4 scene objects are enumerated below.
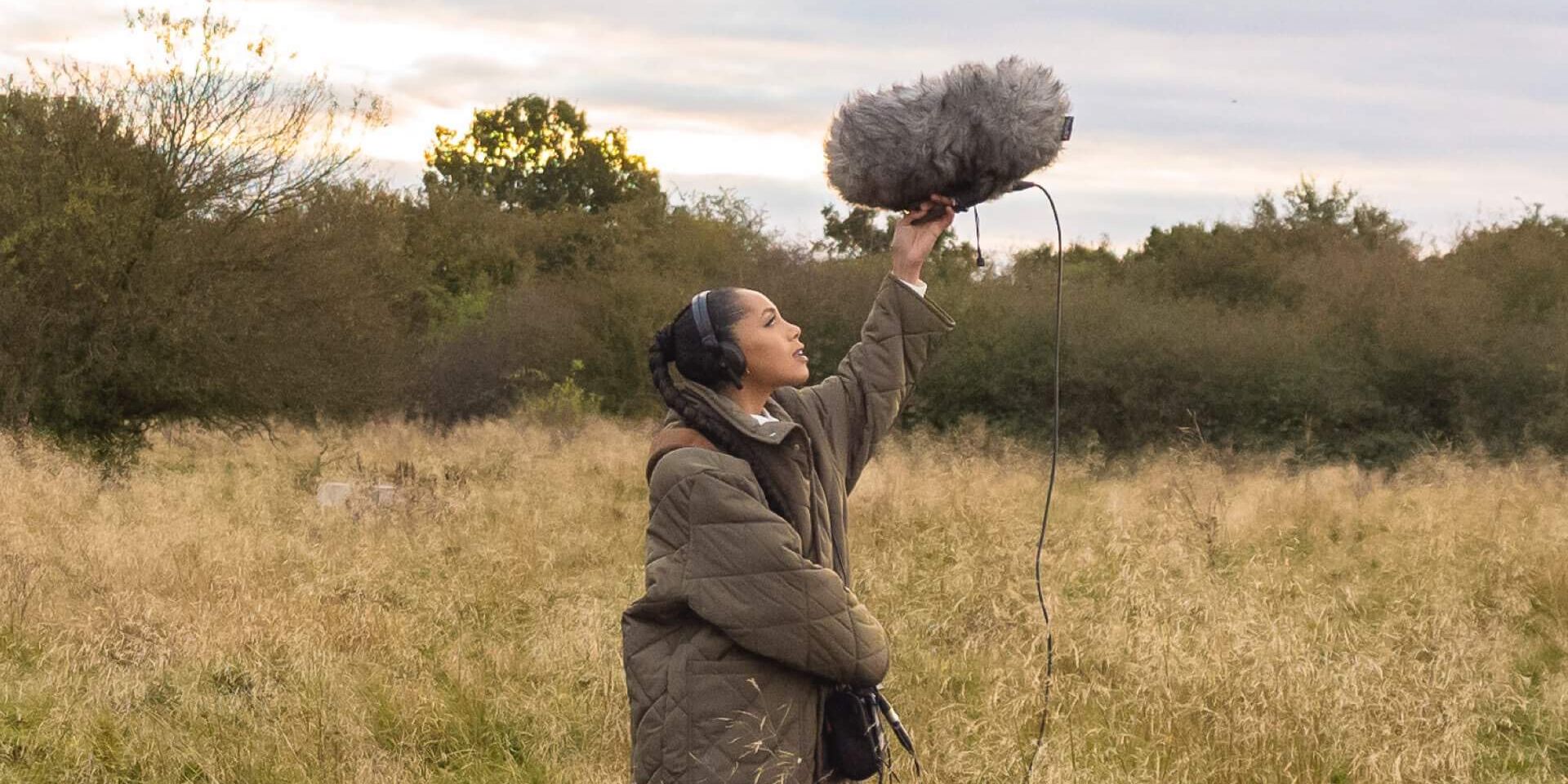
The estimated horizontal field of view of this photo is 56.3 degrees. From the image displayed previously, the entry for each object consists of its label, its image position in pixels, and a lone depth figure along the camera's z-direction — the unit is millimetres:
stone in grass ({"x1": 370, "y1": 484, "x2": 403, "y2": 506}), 12703
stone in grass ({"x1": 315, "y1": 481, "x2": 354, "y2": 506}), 13477
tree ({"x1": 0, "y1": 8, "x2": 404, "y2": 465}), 16391
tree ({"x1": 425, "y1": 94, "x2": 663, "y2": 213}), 51750
